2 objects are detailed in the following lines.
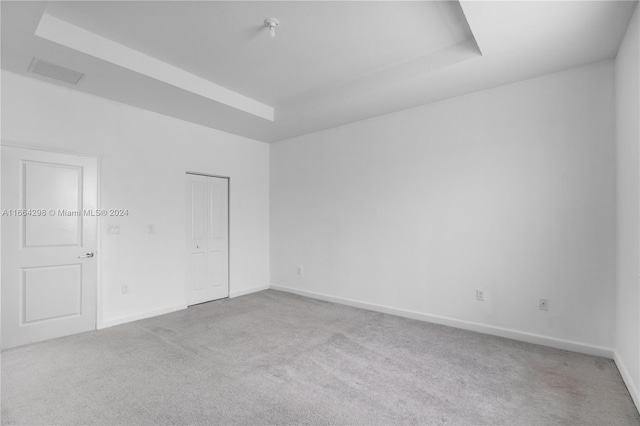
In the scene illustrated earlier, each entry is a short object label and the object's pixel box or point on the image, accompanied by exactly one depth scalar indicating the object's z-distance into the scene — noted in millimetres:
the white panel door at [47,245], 3312
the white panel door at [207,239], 5016
